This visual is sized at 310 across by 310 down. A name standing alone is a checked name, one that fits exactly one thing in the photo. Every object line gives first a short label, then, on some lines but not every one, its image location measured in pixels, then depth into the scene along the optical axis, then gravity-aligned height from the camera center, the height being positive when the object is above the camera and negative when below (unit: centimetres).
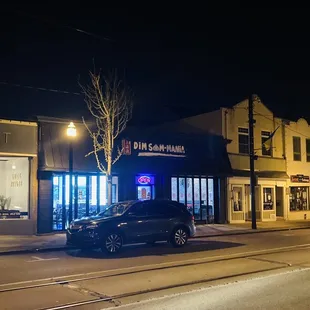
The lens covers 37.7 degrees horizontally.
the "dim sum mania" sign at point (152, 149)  2194 +227
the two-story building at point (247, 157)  2709 +231
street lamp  1792 +162
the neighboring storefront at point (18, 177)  1888 +74
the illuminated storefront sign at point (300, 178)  3111 +101
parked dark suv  1416 -106
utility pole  2416 +202
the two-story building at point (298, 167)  3102 +177
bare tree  1934 +352
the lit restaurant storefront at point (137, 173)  1967 +102
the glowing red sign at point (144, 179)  2311 +74
